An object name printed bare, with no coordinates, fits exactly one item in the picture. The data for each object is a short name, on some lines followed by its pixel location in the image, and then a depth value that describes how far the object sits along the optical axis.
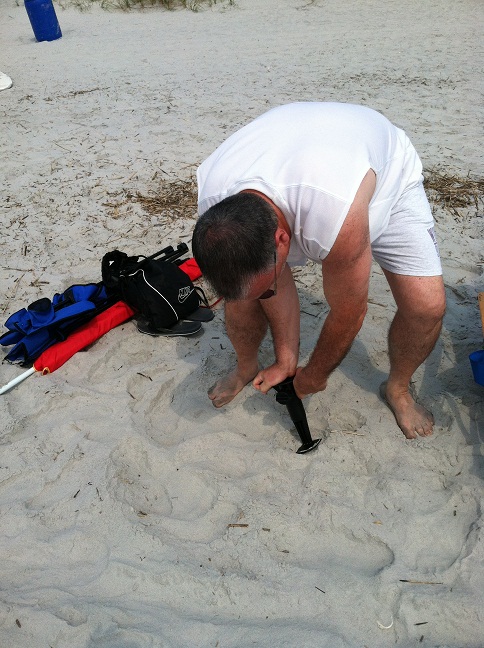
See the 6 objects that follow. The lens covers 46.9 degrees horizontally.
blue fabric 2.89
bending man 1.74
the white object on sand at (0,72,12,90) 6.62
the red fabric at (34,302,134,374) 2.86
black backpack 3.03
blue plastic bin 8.36
